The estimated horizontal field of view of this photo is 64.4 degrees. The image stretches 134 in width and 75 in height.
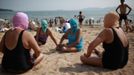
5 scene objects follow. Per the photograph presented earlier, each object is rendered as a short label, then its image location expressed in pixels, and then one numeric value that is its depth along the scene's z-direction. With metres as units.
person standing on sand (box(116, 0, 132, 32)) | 6.20
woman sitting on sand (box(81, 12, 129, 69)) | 2.44
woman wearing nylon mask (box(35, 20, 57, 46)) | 4.08
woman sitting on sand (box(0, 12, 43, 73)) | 2.32
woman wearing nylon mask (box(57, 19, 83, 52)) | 3.57
